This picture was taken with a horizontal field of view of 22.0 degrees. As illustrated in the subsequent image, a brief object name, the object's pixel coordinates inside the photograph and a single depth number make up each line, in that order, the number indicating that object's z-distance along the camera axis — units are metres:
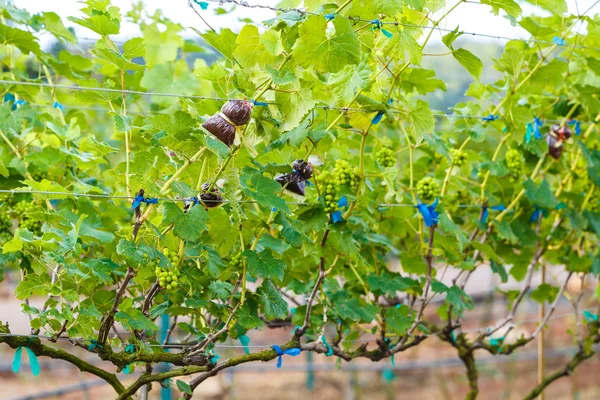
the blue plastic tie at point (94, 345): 2.24
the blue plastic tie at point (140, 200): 2.17
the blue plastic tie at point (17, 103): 2.64
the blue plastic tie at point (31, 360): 2.23
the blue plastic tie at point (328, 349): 2.46
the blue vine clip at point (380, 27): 2.25
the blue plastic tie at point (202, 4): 2.26
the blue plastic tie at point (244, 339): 2.54
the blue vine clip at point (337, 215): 2.36
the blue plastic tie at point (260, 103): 2.22
